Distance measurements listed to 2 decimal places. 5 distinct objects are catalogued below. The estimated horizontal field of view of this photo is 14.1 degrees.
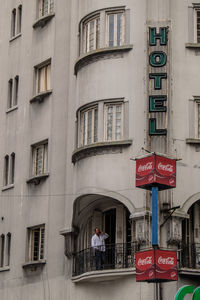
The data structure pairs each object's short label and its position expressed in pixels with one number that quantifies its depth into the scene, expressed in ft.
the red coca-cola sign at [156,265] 106.32
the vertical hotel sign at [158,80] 118.93
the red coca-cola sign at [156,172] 110.83
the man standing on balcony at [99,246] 119.55
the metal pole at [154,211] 109.40
